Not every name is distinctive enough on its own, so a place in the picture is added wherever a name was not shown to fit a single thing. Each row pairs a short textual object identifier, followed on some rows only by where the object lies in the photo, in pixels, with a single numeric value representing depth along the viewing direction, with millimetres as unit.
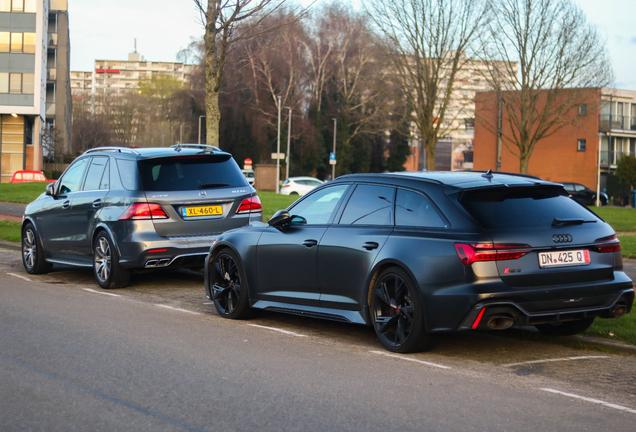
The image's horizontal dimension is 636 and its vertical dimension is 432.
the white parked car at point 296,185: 51969
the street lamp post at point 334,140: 67688
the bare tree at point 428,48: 38750
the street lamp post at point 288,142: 63275
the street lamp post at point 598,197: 57312
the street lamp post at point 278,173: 60675
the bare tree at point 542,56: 41531
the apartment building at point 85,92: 163650
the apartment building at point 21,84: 62031
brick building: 67312
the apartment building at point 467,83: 41072
